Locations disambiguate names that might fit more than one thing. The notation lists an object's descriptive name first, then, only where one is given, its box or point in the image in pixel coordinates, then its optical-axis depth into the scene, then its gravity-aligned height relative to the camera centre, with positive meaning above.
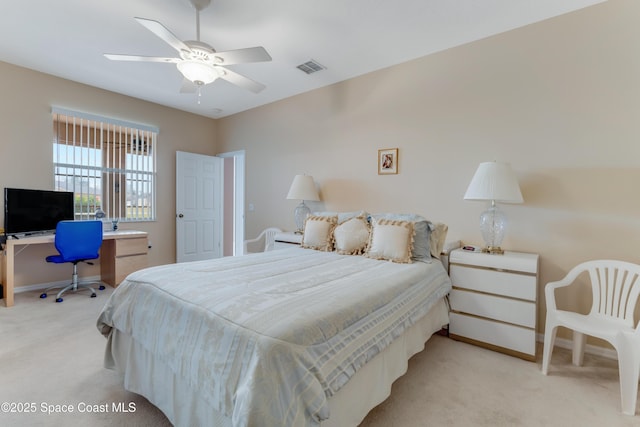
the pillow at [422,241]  2.51 -0.34
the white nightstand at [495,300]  2.20 -0.78
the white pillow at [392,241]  2.48 -0.35
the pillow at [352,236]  2.80 -0.35
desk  3.80 -0.79
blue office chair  3.25 -0.55
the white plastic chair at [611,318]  1.68 -0.78
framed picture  3.34 +0.49
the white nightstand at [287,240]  3.57 -0.51
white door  5.00 -0.15
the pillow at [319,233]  3.03 -0.35
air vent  3.27 +1.57
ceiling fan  2.04 +1.06
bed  1.05 -0.64
